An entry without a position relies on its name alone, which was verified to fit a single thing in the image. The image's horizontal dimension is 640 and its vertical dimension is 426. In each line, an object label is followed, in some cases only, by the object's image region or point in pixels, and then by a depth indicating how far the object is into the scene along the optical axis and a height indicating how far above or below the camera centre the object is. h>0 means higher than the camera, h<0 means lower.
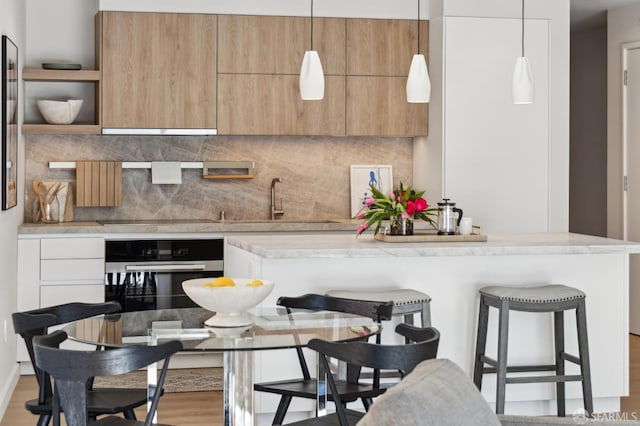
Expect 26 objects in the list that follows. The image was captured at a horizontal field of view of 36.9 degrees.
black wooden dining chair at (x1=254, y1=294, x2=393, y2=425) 3.54 -0.63
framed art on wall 5.05 +0.51
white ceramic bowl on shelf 6.37 +0.69
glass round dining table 3.05 -0.40
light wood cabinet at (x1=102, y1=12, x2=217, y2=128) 6.33 +0.96
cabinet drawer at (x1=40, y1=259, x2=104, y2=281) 5.99 -0.35
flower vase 4.86 -0.05
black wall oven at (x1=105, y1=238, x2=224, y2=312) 6.05 -0.35
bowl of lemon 3.26 -0.28
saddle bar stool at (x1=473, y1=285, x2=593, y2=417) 4.48 -0.51
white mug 4.96 -0.05
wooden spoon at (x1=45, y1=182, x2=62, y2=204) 6.47 +0.14
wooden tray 4.79 -0.11
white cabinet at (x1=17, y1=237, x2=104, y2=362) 5.95 -0.36
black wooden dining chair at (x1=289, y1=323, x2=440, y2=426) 2.94 -0.43
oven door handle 6.05 -0.34
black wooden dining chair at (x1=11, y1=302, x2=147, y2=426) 3.29 -0.65
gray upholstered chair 1.89 -0.38
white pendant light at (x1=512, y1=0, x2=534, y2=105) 4.93 +0.68
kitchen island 4.60 -0.32
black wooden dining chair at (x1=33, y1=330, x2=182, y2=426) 2.74 -0.43
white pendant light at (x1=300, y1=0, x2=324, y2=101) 4.73 +0.68
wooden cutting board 6.58 +0.21
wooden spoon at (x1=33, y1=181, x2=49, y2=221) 6.46 +0.14
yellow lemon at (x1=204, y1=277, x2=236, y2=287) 3.30 -0.24
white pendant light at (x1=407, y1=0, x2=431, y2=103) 4.86 +0.68
